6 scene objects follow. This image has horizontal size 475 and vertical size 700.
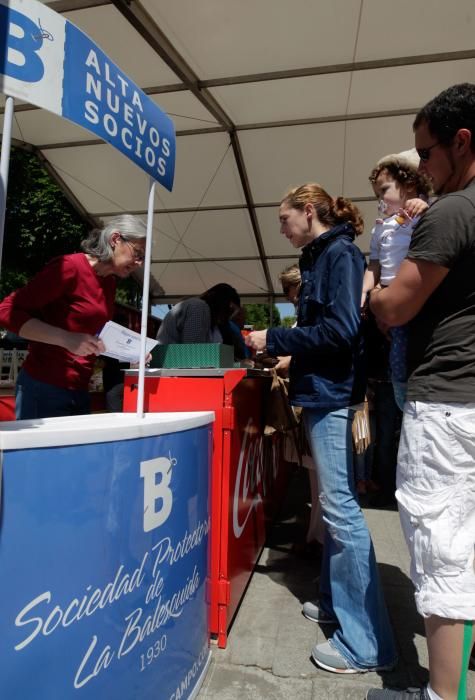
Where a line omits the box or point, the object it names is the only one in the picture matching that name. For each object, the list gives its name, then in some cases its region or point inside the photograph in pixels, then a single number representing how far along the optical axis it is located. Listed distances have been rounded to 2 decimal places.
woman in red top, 1.96
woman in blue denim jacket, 1.88
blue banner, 1.08
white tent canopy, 4.41
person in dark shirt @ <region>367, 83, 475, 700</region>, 1.37
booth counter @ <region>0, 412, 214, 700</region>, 1.01
